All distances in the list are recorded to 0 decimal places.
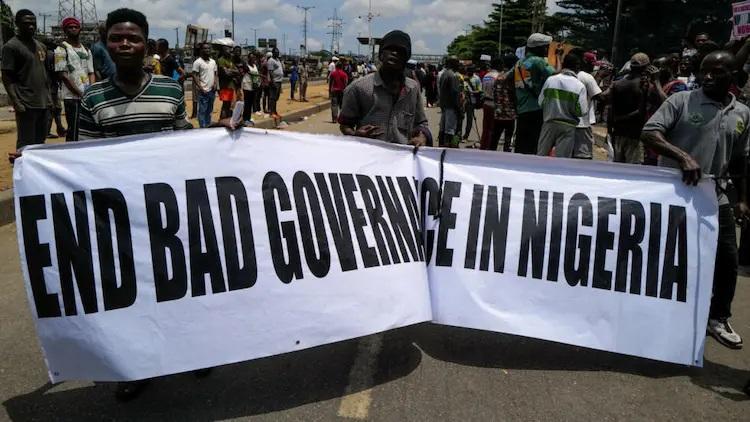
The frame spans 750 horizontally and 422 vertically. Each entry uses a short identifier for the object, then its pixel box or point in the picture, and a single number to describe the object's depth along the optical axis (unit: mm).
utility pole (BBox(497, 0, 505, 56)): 57172
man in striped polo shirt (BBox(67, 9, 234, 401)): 3049
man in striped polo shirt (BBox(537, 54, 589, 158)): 6547
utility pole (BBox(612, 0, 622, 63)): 25469
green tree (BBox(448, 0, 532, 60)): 60812
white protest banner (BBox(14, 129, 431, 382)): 2803
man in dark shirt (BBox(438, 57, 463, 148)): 10656
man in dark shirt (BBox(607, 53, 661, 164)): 7008
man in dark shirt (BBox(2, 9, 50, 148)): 6453
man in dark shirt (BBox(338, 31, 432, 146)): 4117
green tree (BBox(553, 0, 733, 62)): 33531
